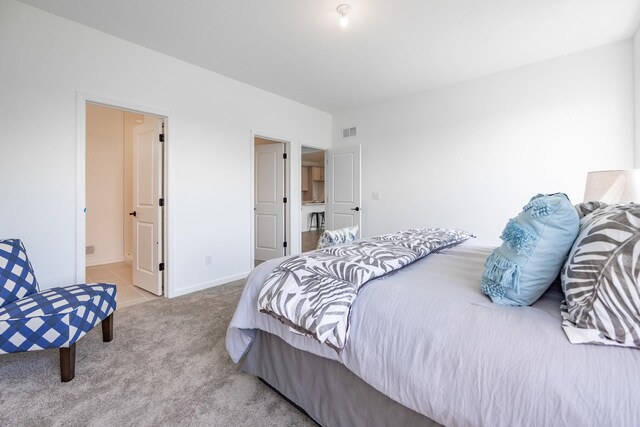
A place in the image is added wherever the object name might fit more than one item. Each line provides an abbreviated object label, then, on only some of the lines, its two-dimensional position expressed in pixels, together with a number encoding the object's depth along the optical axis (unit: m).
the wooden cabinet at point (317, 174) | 10.85
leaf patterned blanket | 1.14
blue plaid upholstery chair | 1.65
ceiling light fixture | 2.34
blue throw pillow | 1.02
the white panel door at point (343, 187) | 4.89
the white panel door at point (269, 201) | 4.79
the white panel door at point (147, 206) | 3.29
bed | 0.74
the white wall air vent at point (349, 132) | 5.02
